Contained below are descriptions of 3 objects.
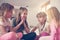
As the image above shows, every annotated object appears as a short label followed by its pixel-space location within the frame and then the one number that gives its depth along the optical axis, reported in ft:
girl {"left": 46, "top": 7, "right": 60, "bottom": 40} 4.44
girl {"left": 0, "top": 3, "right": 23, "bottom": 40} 4.23
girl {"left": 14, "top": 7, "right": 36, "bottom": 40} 4.35
